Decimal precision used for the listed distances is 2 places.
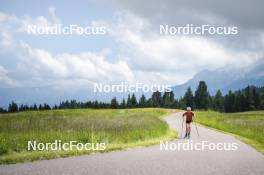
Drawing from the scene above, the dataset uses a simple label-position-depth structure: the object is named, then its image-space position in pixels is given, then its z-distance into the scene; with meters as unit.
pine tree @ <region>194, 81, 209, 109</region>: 138.75
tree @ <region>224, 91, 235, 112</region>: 147.12
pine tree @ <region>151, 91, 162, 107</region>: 158.75
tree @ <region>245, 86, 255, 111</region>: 132.81
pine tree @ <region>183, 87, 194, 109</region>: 144.41
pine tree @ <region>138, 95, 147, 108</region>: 154.00
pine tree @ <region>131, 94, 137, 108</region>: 153.25
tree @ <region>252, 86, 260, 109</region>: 132.50
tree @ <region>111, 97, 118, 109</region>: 146.88
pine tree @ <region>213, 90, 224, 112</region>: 154.57
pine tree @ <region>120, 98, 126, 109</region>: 149.57
